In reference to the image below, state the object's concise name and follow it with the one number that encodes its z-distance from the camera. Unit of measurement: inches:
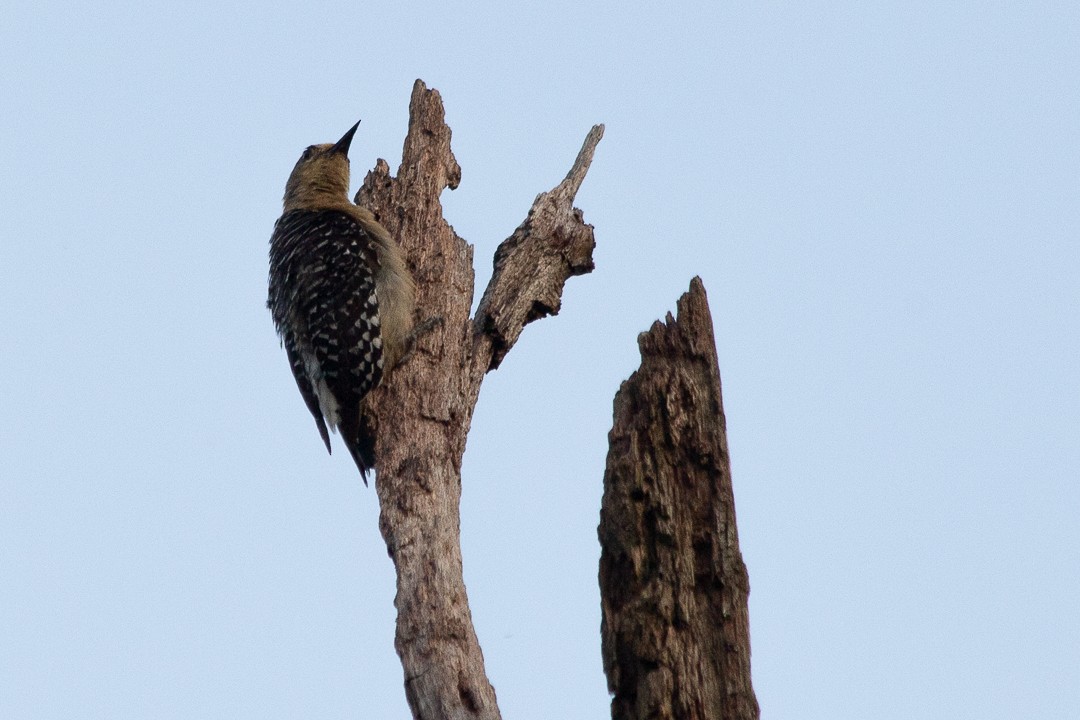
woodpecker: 557.9
